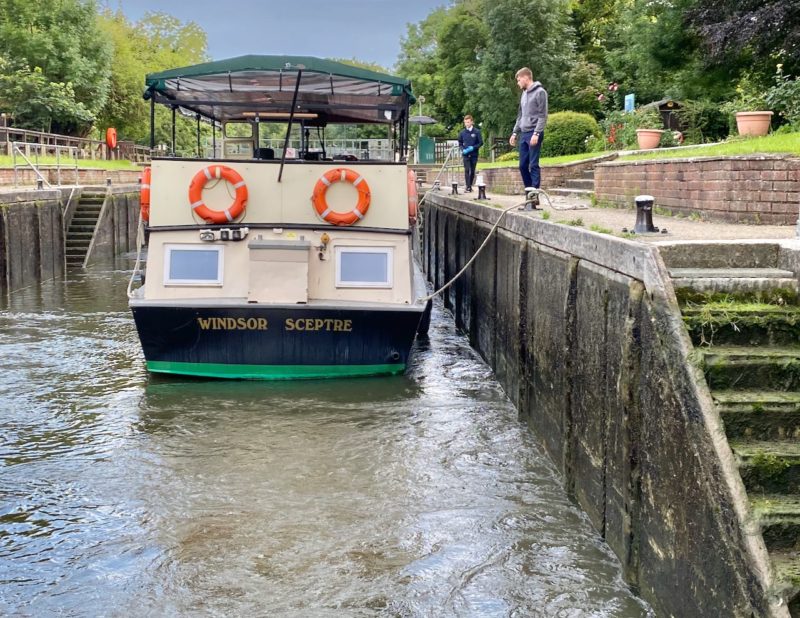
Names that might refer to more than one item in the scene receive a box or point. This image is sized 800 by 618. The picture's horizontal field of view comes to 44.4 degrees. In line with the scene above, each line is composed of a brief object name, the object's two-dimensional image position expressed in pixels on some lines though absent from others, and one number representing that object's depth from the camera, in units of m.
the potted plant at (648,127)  19.53
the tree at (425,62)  63.08
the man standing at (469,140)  20.55
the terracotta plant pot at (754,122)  15.27
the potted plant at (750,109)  15.30
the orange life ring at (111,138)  48.81
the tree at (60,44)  46.16
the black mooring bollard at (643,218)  7.81
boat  11.64
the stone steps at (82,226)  25.23
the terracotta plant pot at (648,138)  19.47
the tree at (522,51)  41.19
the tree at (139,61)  58.78
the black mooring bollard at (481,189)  16.89
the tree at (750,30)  19.44
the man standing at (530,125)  12.27
